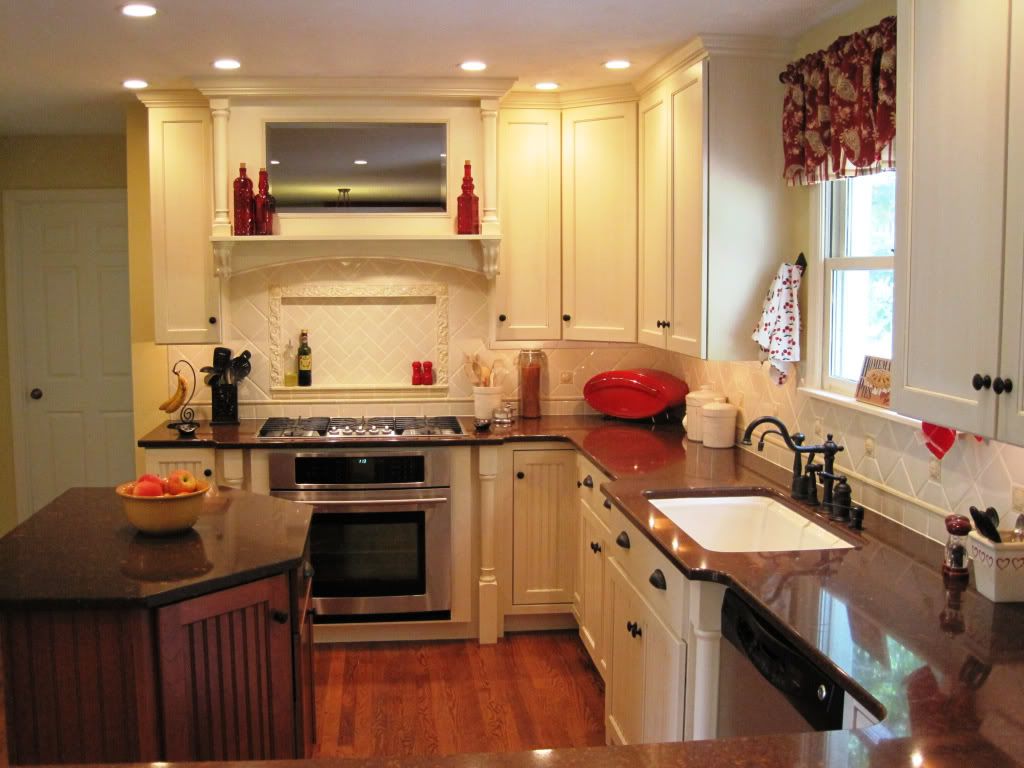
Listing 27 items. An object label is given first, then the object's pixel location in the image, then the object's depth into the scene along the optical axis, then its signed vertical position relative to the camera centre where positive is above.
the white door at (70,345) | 5.81 -0.26
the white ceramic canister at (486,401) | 4.77 -0.48
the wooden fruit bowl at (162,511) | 2.80 -0.57
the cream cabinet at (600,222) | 4.53 +0.32
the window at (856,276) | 3.15 +0.06
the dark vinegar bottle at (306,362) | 4.91 -0.30
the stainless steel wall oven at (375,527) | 4.41 -0.98
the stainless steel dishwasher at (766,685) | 1.97 -0.80
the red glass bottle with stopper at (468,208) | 4.53 +0.38
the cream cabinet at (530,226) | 4.63 +0.31
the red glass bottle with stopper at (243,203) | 4.46 +0.40
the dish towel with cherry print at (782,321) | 3.56 -0.09
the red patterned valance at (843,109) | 2.88 +0.55
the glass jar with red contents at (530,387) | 4.89 -0.43
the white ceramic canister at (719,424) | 4.09 -0.51
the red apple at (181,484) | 2.84 -0.51
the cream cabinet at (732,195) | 3.68 +0.35
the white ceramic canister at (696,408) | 4.27 -0.47
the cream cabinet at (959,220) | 1.89 +0.14
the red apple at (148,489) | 2.81 -0.51
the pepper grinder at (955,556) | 2.37 -0.60
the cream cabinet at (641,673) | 2.67 -1.06
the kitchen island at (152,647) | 2.41 -0.83
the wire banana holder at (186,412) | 4.47 -0.52
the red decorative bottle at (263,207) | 4.49 +0.38
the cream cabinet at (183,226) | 4.56 +0.31
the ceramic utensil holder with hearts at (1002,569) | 2.20 -0.58
